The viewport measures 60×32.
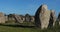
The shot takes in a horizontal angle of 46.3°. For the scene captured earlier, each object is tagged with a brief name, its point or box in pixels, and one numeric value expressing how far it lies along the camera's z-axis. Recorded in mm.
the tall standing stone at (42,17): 9885
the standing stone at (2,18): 13675
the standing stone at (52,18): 10611
